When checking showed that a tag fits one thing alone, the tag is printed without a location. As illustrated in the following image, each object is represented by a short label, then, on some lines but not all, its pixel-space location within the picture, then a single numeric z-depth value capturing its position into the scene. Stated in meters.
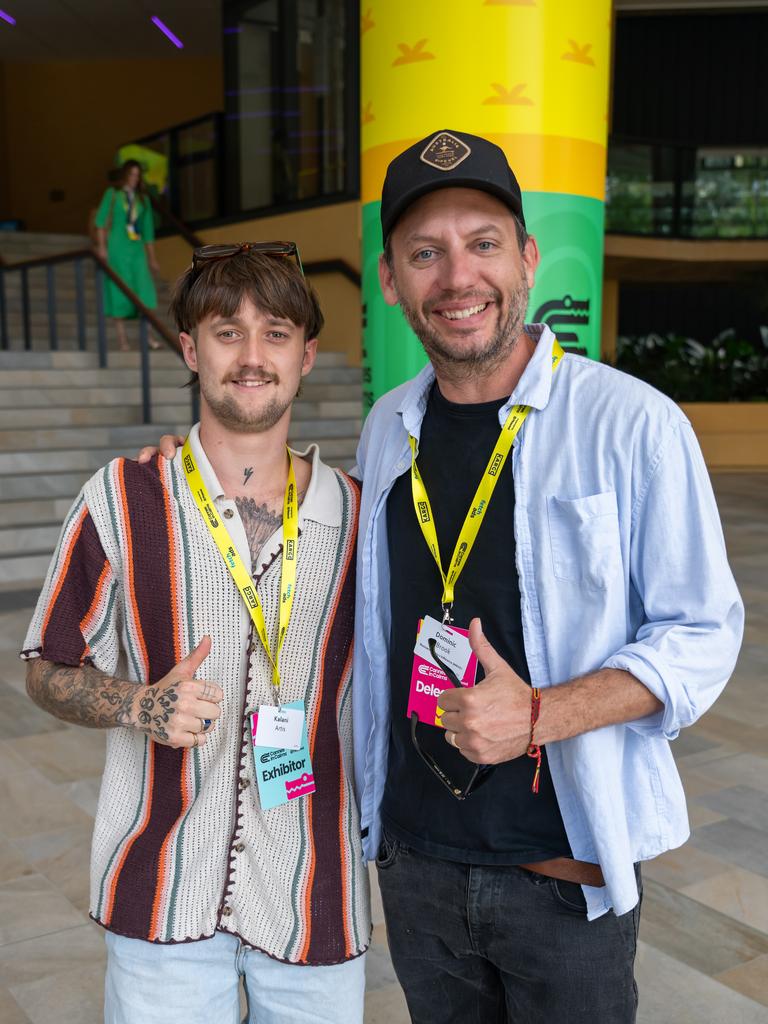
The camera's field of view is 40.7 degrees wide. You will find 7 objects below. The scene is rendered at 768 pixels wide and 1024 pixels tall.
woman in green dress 10.01
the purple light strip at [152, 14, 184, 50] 17.12
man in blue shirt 1.50
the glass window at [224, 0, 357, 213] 11.57
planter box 15.45
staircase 7.48
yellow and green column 4.72
